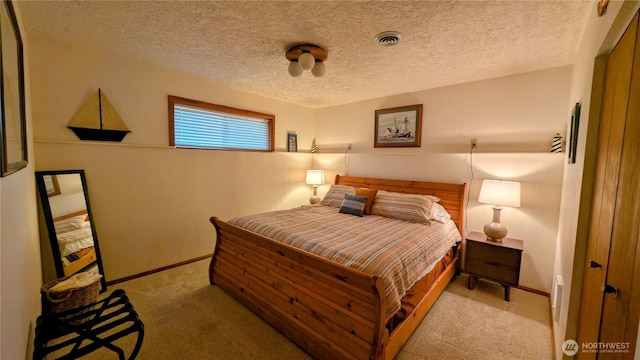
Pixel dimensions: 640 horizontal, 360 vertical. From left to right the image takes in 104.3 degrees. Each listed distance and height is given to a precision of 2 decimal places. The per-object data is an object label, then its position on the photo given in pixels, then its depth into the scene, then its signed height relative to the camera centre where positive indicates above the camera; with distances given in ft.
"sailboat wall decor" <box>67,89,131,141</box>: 7.76 +1.16
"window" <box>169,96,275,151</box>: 10.18 +1.61
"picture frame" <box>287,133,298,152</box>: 14.25 +1.24
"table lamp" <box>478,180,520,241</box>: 8.13 -0.94
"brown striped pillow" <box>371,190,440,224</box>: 9.25 -1.53
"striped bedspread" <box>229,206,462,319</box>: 5.65 -2.09
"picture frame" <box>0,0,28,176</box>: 3.10 +0.93
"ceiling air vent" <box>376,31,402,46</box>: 6.36 +3.37
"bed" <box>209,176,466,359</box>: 4.99 -2.99
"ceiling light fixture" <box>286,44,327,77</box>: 7.12 +3.15
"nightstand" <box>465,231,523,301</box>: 7.95 -3.02
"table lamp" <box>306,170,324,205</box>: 14.20 -0.74
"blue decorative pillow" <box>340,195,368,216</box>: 10.21 -1.65
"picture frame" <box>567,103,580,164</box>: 5.63 +0.91
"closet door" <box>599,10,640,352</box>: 2.71 -0.85
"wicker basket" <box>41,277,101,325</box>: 6.14 -3.56
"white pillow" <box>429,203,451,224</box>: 9.36 -1.77
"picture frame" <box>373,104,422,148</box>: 11.44 +1.92
